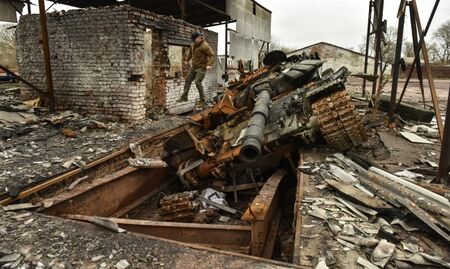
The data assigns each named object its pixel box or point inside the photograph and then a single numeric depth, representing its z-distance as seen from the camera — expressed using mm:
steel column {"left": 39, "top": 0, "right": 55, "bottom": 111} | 7157
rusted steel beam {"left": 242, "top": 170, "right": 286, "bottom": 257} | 3371
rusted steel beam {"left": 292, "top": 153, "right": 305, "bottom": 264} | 2363
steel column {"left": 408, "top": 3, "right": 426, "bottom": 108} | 5328
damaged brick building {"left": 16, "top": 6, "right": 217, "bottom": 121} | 7430
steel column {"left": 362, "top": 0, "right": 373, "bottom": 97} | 10812
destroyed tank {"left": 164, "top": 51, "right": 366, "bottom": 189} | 4508
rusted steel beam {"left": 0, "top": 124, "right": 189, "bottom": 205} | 3830
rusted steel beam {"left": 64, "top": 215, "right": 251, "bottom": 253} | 3465
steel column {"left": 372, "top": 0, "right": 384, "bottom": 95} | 8359
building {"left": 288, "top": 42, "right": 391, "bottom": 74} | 29939
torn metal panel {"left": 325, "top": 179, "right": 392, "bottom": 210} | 2963
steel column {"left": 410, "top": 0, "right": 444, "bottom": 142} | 4410
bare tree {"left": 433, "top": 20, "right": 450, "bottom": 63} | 51250
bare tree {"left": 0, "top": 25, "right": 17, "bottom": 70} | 20538
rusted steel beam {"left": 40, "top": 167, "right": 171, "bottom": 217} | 3863
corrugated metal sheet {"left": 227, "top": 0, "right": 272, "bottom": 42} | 15126
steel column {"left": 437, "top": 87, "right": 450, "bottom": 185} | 3631
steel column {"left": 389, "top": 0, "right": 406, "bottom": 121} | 6168
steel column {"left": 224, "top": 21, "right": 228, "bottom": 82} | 15219
